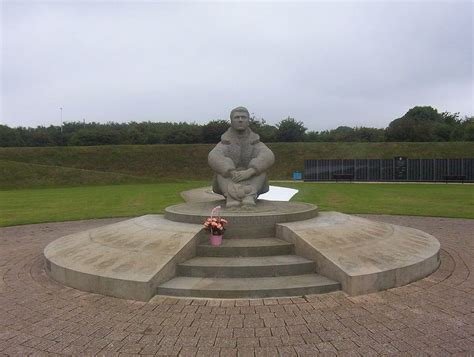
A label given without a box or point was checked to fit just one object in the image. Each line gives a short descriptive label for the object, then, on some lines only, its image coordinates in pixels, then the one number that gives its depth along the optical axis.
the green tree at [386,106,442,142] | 50.88
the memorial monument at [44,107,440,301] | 5.00
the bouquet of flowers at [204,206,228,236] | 6.13
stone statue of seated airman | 8.19
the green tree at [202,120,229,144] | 57.44
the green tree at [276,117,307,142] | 57.97
